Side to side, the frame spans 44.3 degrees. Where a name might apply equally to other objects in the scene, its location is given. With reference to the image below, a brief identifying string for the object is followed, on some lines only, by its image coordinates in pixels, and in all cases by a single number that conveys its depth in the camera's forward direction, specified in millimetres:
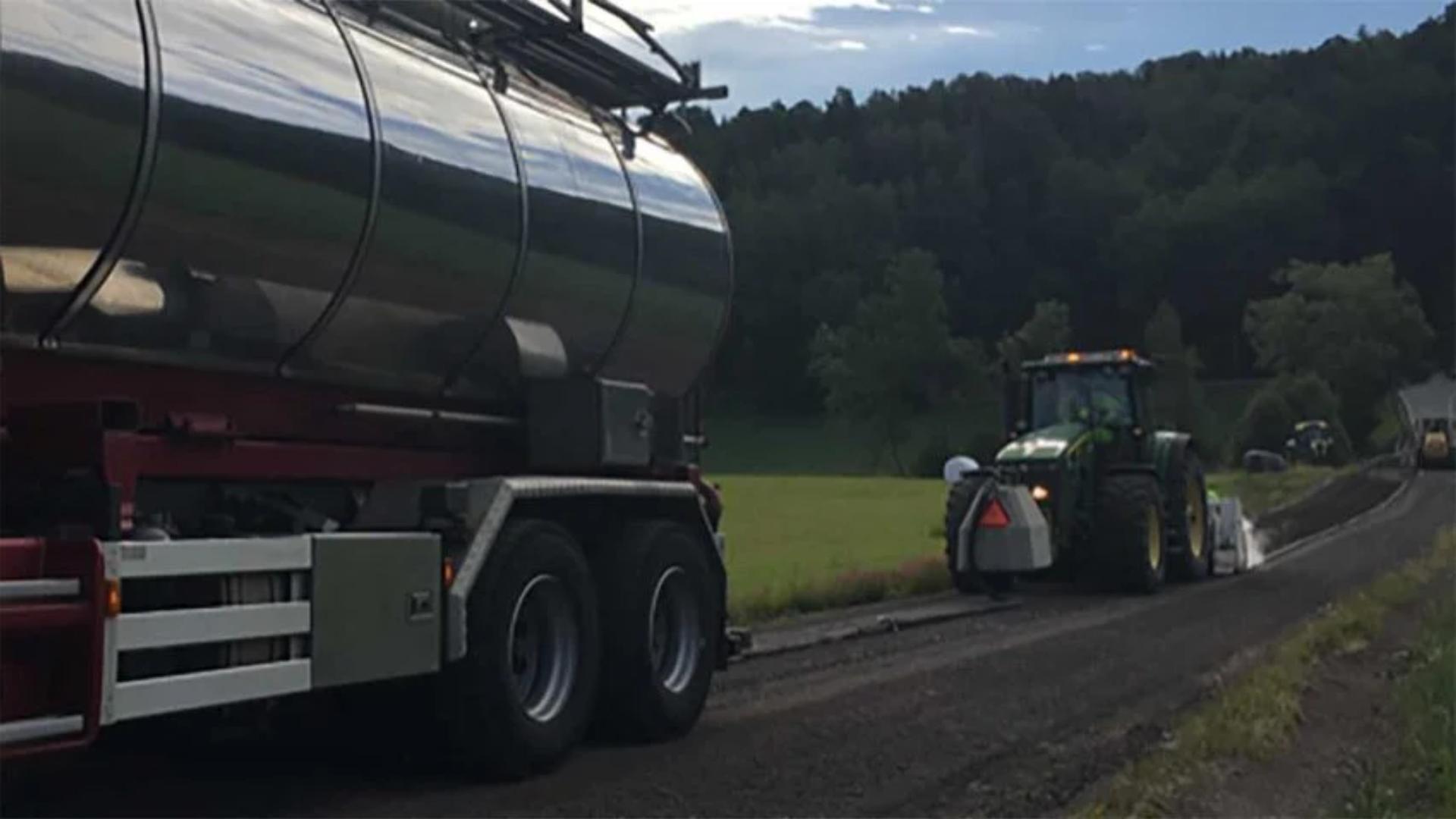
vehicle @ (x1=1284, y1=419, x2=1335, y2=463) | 65688
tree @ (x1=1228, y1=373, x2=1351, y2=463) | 73062
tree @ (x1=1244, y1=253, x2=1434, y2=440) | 84875
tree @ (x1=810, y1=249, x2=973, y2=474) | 93438
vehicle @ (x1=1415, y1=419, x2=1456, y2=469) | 54781
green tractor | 19125
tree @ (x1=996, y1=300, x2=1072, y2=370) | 84000
